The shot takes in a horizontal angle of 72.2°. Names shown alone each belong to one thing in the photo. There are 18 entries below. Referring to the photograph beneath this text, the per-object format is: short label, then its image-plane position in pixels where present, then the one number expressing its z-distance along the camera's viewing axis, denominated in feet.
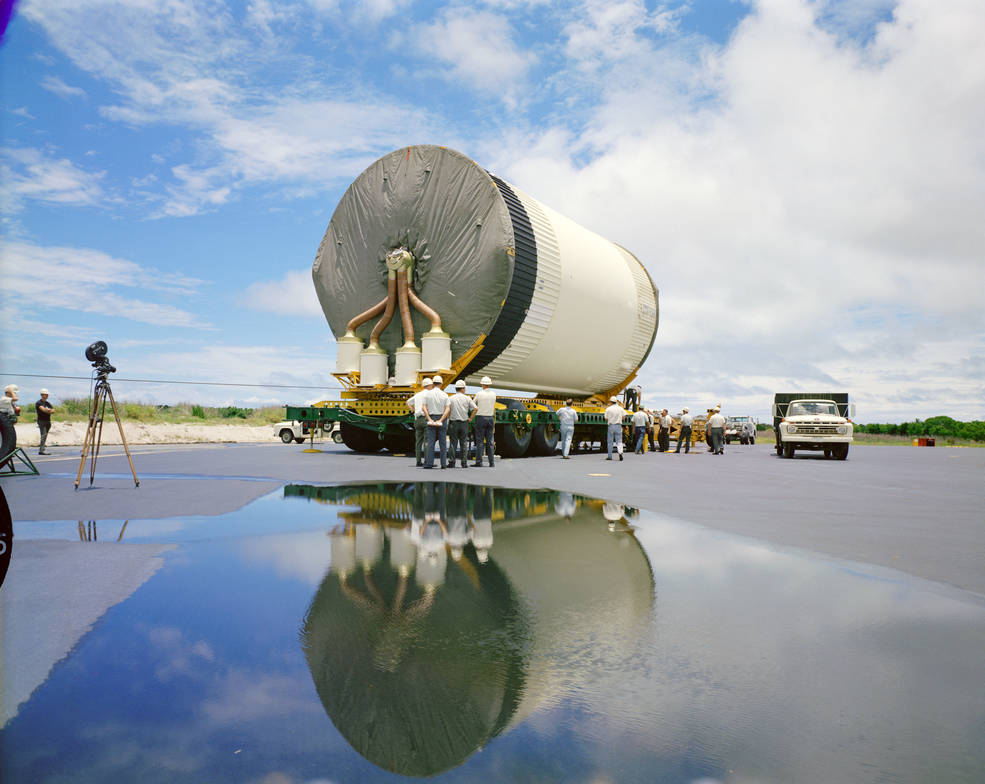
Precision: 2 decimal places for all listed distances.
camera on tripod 27.43
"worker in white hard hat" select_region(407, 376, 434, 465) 41.68
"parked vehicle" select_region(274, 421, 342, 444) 78.59
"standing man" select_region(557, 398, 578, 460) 52.75
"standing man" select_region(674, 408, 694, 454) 77.71
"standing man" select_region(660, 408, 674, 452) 78.83
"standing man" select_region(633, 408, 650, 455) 67.67
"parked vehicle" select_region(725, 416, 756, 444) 140.26
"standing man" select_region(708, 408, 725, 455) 74.08
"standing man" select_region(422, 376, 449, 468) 40.71
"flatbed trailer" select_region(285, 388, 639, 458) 47.93
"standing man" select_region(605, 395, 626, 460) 56.65
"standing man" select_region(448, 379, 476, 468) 42.04
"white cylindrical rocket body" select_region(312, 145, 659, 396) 45.96
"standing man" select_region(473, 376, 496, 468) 43.88
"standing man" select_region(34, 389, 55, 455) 50.19
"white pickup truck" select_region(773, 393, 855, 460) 68.33
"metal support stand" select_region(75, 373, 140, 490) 27.73
